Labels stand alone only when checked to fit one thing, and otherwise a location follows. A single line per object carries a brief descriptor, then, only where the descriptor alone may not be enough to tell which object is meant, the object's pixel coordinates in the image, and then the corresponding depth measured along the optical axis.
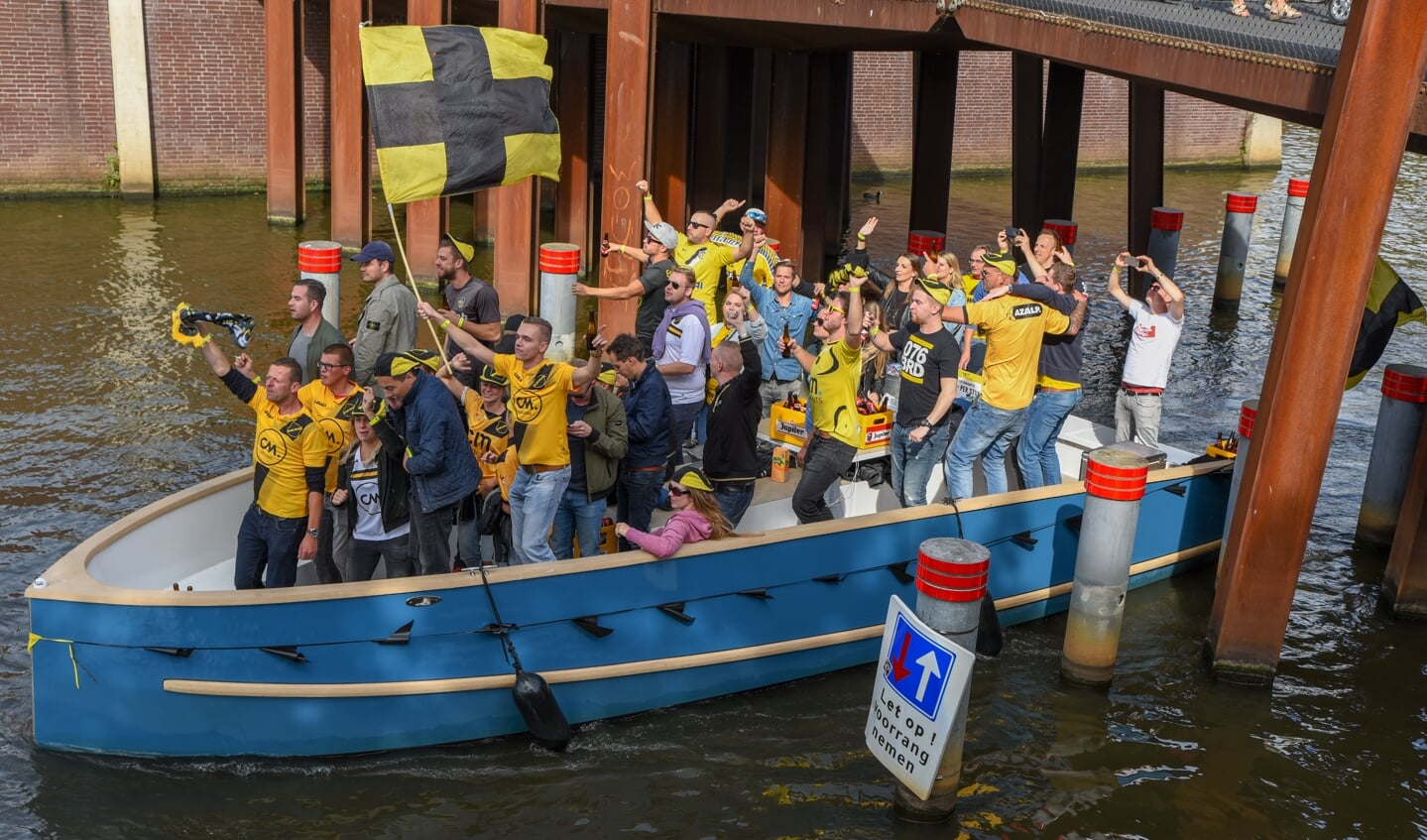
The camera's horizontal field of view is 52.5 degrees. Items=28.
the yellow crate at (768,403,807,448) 10.36
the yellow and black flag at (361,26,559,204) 9.33
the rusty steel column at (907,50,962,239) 17.39
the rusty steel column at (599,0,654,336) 13.57
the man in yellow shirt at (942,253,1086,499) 9.16
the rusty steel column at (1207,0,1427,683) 7.63
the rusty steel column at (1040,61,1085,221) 17.00
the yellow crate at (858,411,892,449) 10.27
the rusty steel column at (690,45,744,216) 19.52
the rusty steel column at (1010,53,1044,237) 16.83
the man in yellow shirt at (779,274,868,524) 8.69
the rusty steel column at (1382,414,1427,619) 9.45
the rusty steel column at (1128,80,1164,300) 16.70
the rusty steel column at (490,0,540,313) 15.38
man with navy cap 9.27
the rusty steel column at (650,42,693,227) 18.25
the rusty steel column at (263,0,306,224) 19.39
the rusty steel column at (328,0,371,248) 17.44
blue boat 7.05
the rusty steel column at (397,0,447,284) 16.72
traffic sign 6.63
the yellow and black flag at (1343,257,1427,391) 10.65
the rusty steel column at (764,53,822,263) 18.08
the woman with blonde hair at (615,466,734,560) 7.73
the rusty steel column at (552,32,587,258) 19.00
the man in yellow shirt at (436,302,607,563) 7.72
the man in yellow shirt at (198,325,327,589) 7.52
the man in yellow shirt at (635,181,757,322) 11.20
